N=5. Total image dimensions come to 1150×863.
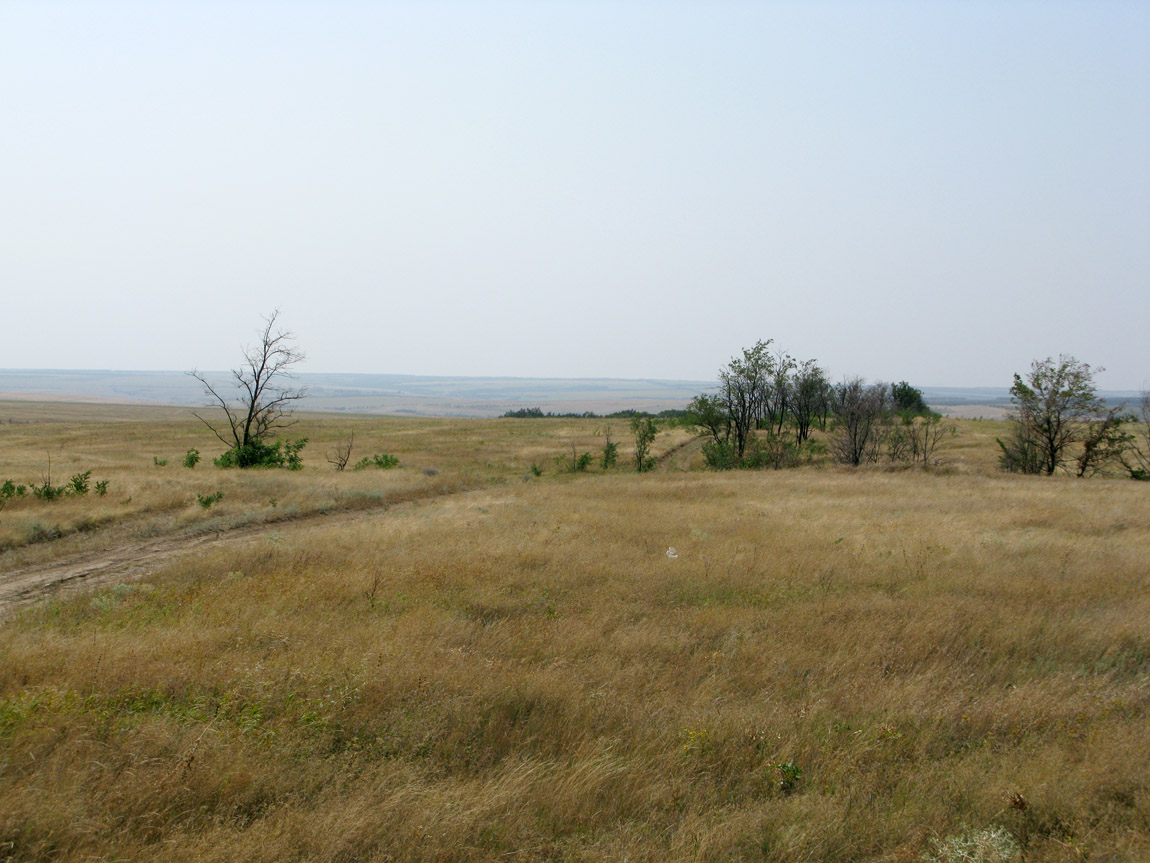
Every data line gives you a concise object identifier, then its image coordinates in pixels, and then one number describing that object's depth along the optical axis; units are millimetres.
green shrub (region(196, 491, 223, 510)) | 18900
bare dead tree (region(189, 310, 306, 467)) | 31734
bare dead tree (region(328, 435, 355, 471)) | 34281
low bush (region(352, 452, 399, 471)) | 34719
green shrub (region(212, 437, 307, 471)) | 31328
